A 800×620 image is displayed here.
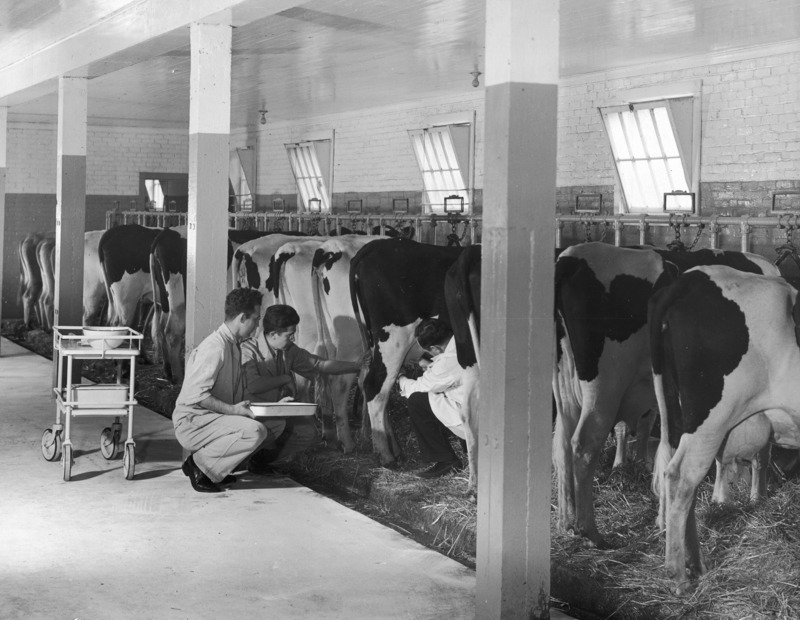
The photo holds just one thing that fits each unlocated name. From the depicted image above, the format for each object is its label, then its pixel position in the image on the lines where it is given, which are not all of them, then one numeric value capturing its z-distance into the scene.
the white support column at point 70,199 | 9.96
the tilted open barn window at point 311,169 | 17.83
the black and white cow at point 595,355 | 5.43
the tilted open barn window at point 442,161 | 14.51
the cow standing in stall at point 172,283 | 10.60
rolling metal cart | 6.67
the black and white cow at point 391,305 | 7.21
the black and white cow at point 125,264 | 11.70
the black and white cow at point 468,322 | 5.91
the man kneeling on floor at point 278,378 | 6.53
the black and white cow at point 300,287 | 8.23
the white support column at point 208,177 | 6.96
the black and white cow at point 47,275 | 15.25
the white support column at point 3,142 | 12.63
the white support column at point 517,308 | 4.13
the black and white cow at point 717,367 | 4.54
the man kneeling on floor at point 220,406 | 6.27
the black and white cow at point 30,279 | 16.34
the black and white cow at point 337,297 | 7.94
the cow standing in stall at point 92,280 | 13.39
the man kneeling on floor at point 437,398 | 6.50
